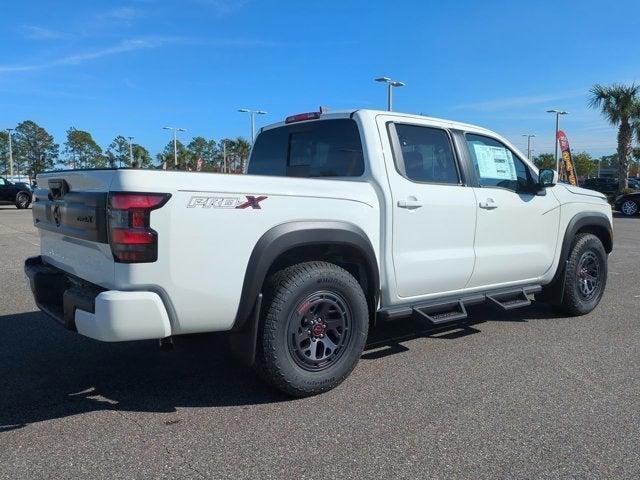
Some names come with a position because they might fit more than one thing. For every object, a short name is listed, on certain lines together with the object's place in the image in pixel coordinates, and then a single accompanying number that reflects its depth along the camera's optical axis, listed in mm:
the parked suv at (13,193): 26906
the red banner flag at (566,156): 24922
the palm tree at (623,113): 31266
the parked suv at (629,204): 24297
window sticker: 4914
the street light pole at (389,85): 32188
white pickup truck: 3020
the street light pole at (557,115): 46575
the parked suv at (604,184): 35188
